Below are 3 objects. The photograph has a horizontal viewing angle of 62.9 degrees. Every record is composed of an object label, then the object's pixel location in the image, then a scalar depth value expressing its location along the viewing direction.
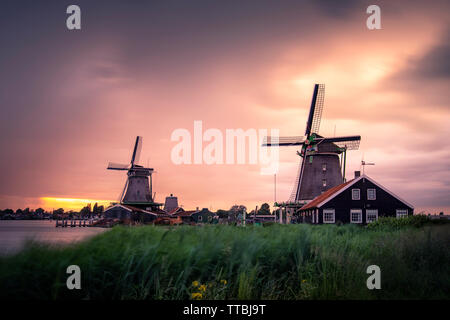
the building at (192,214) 80.38
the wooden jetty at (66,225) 109.72
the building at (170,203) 89.07
